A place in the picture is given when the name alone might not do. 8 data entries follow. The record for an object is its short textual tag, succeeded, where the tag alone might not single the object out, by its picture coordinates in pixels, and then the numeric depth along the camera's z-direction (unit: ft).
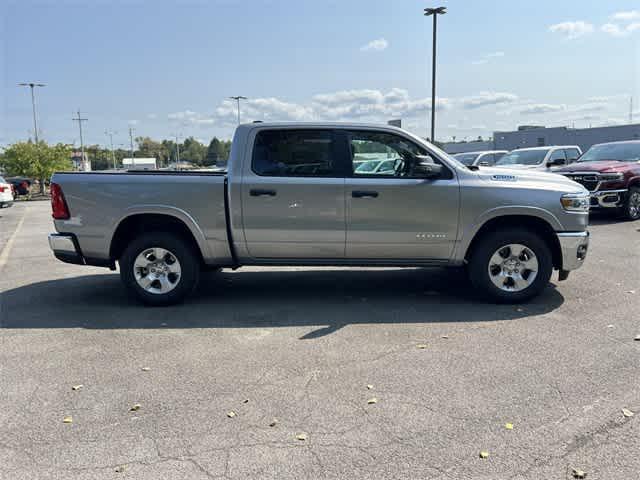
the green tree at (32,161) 112.92
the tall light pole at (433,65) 68.39
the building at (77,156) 304.50
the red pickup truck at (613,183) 39.58
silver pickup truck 17.97
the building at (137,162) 250.08
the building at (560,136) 159.94
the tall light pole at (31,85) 142.51
